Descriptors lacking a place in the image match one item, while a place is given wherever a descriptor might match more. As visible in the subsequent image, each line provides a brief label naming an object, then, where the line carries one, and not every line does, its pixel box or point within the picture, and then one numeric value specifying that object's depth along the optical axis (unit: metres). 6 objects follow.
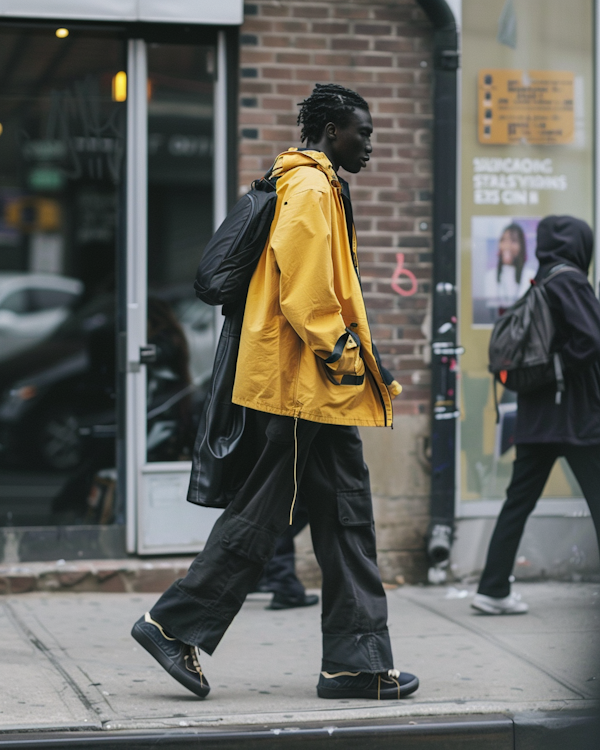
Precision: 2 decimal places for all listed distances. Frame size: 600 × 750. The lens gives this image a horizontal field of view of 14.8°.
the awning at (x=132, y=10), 11.99
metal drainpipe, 12.70
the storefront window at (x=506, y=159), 12.99
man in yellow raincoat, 7.91
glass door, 12.54
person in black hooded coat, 10.90
